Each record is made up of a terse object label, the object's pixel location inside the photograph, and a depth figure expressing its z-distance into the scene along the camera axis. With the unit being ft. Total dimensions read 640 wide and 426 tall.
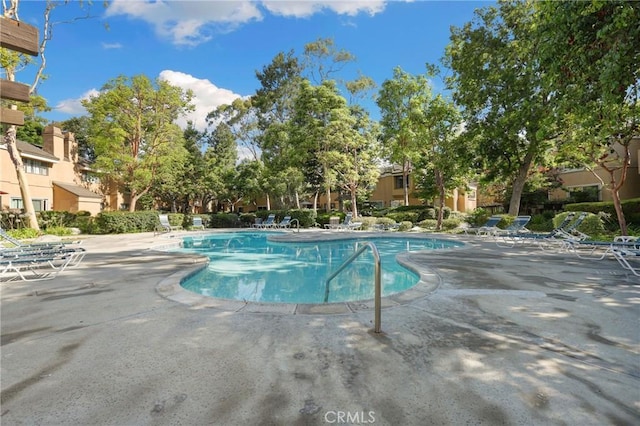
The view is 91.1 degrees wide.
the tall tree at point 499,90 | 48.60
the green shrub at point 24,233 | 49.38
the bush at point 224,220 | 87.30
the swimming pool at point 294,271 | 22.25
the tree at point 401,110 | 64.69
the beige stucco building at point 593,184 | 70.95
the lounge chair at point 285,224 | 73.56
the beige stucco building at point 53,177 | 74.38
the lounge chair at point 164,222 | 61.11
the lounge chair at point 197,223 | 76.02
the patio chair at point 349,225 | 63.82
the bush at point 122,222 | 64.34
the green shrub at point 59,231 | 57.58
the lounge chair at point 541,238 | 34.24
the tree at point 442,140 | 57.82
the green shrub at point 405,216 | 85.10
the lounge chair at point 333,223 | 72.49
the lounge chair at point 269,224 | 74.49
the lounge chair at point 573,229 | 35.69
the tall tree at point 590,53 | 17.60
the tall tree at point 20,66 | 53.63
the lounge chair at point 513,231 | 38.27
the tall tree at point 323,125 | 76.48
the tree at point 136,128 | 71.36
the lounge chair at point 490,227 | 44.88
